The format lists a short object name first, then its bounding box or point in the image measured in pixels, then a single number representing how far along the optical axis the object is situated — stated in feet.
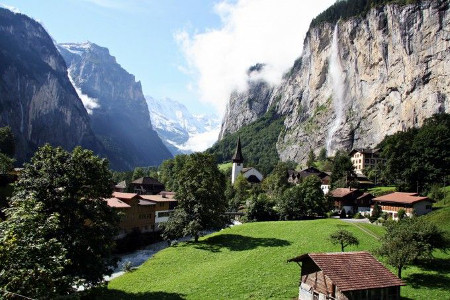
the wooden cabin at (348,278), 86.19
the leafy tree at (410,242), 109.09
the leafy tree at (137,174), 492.54
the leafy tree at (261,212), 258.16
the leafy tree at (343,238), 132.57
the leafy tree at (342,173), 326.24
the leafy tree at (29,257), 52.75
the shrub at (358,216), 241.67
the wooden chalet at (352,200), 268.62
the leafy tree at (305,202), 249.14
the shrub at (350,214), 254.68
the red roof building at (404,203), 208.64
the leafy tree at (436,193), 229.66
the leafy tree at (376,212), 217.15
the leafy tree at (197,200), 185.78
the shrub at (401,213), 207.02
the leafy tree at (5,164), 275.59
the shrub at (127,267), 149.79
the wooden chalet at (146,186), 383.82
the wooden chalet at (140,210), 213.73
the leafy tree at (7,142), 429.79
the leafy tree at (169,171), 414.66
